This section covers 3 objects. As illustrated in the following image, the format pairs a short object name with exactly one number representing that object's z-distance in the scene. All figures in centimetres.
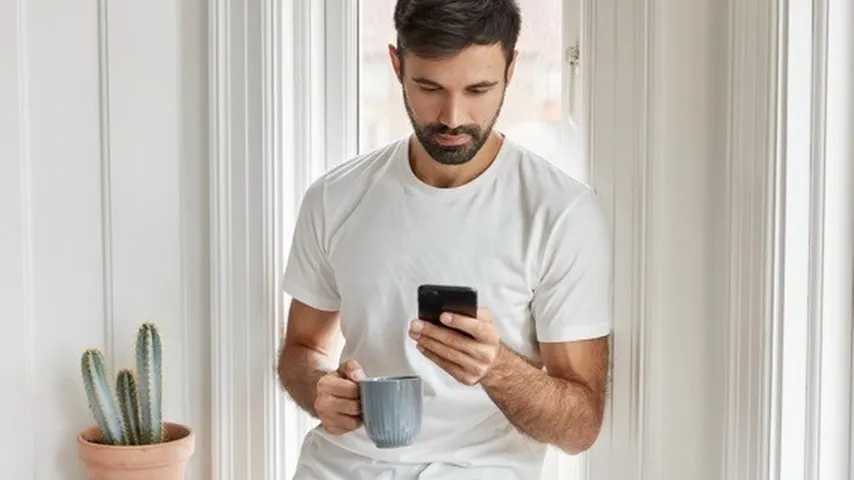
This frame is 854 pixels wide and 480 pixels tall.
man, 207
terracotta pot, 238
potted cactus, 238
